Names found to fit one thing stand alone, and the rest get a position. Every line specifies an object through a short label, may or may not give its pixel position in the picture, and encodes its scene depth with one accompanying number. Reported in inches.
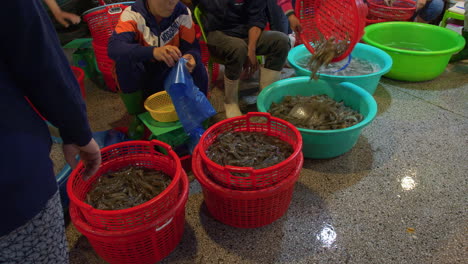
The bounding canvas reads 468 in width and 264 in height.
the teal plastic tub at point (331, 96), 74.7
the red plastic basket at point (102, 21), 102.8
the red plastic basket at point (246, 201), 57.8
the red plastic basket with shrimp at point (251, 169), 56.1
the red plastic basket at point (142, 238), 51.1
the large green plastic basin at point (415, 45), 108.0
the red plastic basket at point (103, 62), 100.3
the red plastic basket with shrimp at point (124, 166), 49.9
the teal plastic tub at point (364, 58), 92.2
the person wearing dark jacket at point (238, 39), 92.2
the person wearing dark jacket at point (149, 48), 71.3
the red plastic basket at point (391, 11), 131.4
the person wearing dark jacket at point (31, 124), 26.0
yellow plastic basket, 74.0
